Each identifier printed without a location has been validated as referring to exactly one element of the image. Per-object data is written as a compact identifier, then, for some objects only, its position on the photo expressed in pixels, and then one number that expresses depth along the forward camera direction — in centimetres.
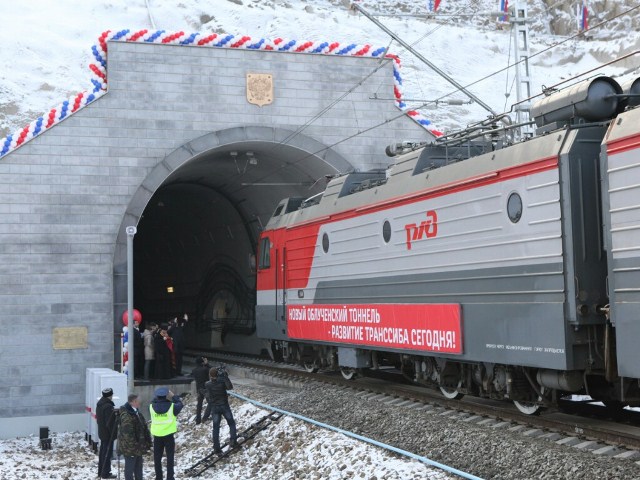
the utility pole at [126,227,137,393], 1856
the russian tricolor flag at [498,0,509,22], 2595
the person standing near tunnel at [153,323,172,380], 2156
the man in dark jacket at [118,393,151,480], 1259
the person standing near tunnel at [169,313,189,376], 2288
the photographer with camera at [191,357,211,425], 1770
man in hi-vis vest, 1279
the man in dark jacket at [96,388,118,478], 1475
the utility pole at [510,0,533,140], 2168
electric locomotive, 1022
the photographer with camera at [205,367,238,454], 1503
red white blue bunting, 2148
